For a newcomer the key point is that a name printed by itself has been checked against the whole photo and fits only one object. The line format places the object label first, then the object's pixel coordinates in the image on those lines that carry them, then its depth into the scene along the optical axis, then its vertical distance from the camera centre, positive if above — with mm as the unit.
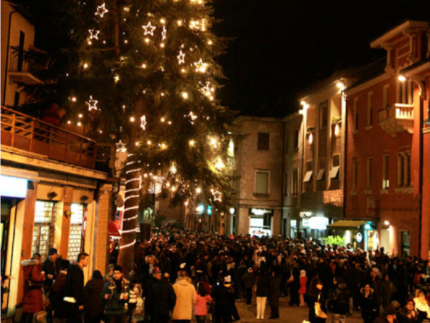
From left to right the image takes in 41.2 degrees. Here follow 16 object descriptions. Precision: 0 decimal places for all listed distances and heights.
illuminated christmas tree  21084 +5142
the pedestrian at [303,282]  20888 -1832
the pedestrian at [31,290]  13328 -1664
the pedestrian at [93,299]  12055 -1617
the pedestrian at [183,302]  12961 -1711
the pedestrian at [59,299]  12492 -1721
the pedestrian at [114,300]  11922 -1602
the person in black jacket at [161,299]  12477 -1610
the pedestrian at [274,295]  18547 -2084
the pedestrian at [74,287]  12117 -1398
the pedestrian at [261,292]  18328 -1972
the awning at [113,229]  23045 -257
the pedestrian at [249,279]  20516 -1774
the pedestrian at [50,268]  15492 -1320
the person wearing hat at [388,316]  10922 -1527
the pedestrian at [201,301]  14625 -1905
